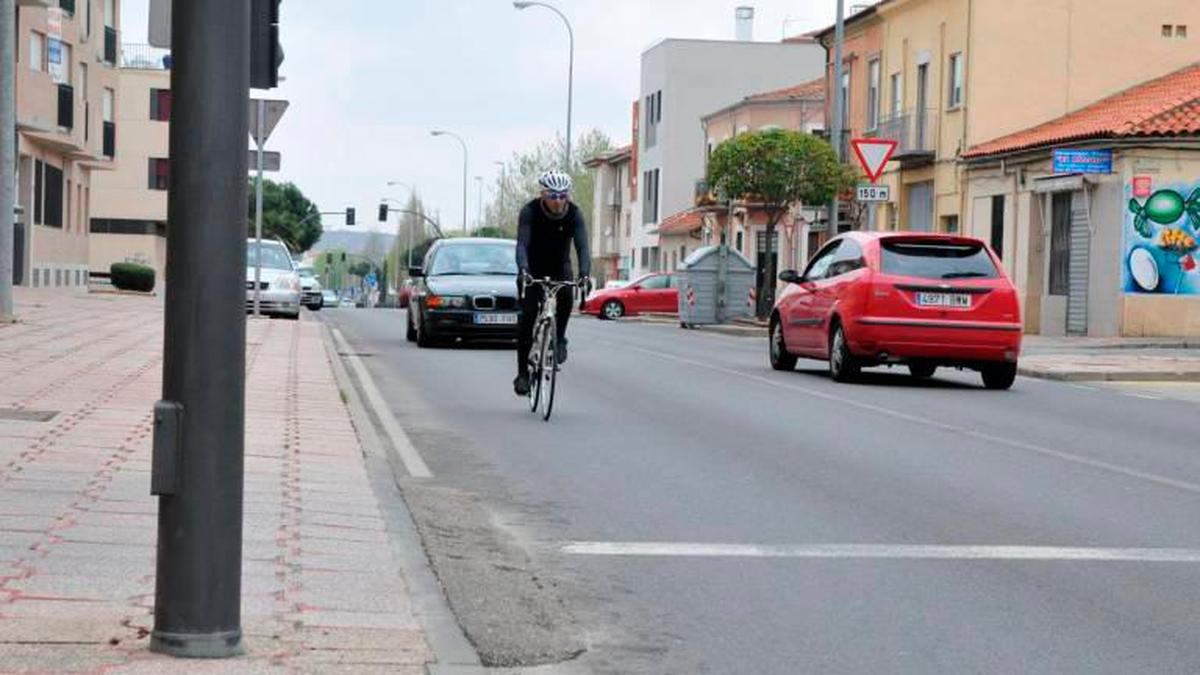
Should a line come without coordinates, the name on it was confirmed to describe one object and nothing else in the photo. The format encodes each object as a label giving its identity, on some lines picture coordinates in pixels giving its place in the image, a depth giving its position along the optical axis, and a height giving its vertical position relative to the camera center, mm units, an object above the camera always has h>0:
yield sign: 33281 +2352
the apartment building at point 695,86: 82875 +8649
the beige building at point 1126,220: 34938 +1428
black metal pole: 5215 -117
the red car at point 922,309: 19359 -174
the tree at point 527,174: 113750 +6399
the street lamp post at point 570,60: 69688 +8498
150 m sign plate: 32250 +1625
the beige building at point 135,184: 86750 +3870
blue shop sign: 33406 +2360
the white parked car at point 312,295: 54750 -578
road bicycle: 14484 -508
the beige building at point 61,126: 47812 +3854
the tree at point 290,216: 143125 +4380
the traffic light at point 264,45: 5555 +657
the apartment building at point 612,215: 94812 +3442
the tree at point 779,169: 42688 +2641
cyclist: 14578 +265
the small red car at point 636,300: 58531 -506
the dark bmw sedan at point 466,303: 25156 -318
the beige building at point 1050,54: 42344 +5302
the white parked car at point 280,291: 36031 -331
